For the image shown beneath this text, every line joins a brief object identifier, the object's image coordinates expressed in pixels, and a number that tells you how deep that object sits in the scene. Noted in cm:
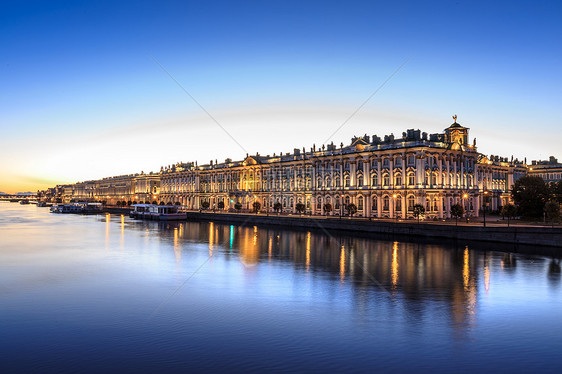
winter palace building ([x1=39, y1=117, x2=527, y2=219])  7031
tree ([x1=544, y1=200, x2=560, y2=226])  4806
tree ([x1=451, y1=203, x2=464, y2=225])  6341
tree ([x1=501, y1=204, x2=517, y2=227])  6092
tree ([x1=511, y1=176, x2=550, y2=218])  6244
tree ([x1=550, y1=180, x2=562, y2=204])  6412
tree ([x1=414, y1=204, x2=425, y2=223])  6362
